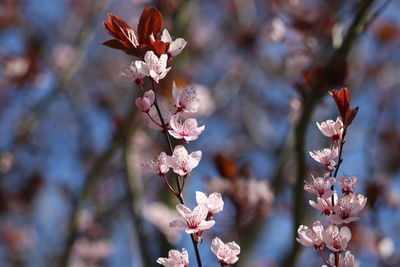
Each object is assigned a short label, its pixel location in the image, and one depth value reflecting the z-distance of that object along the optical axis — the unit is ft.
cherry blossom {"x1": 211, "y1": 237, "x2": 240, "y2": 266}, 4.39
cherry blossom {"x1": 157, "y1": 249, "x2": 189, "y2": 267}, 4.36
